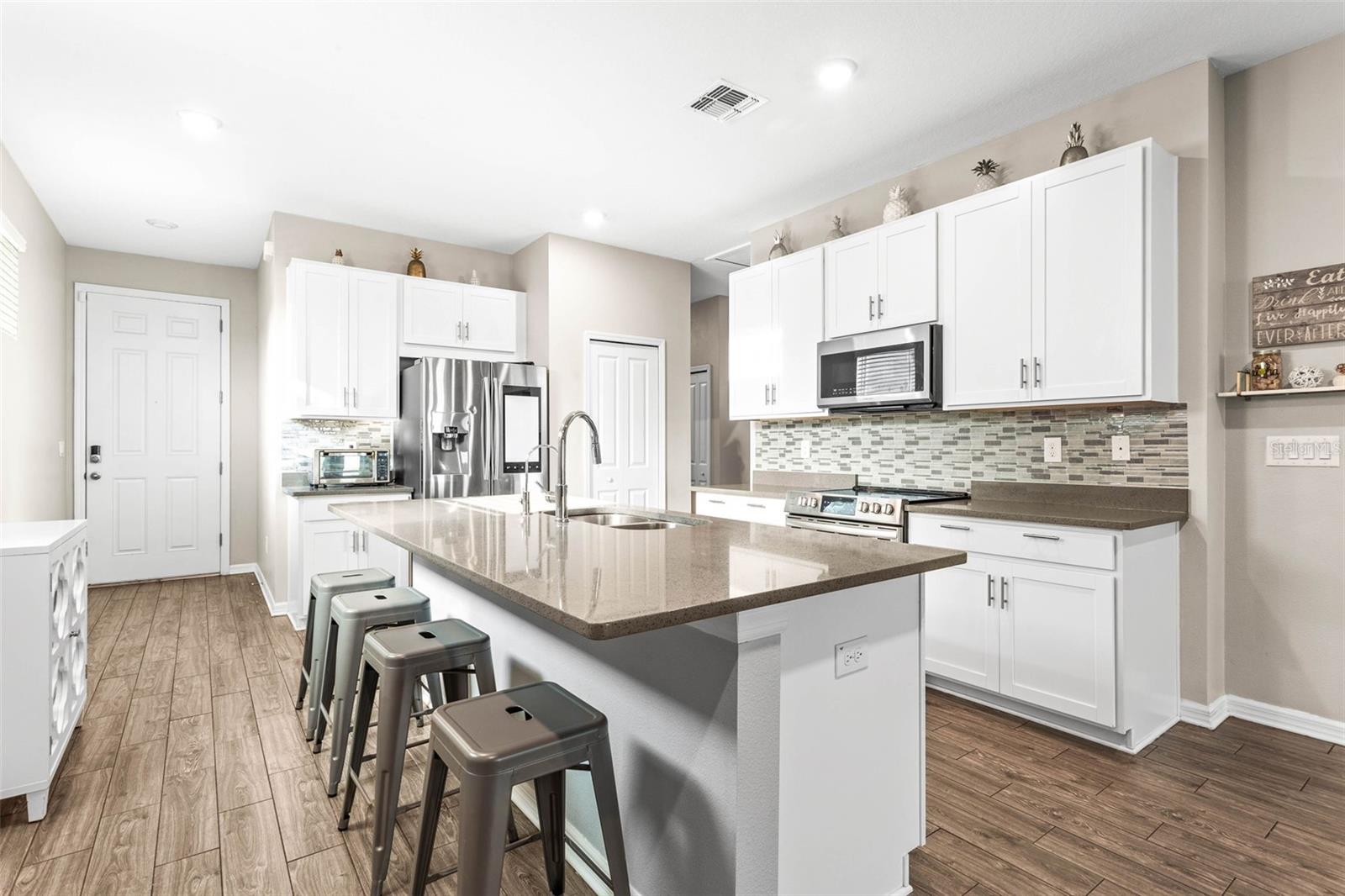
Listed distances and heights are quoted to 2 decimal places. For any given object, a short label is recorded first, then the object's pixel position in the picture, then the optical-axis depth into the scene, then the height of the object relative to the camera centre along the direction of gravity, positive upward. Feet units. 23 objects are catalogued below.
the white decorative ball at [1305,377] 8.57 +0.88
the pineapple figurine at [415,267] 16.22 +4.34
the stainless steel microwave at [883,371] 11.40 +1.38
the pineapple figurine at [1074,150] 9.71 +4.25
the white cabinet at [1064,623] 8.34 -2.31
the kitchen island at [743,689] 4.38 -1.80
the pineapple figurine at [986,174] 11.03 +4.45
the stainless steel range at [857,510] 10.48 -1.01
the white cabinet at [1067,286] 8.87 +2.31
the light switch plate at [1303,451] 8.57 -0.05
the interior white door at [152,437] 17.94 +0.36
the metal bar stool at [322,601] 8.45 -1.90
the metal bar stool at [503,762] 4.16 -2.00
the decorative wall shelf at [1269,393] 8.53 +0.69
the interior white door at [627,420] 17.39 +0.75
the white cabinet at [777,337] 13.64 +2.35
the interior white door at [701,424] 24.54 +0.92
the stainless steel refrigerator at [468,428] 15.10 +0.50
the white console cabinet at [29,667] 6.72 -2.17
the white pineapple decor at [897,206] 12.19 +4.34
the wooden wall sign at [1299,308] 8.52 +1.79
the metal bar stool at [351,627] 7.09 -1.89
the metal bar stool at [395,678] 5.53 -2.04
